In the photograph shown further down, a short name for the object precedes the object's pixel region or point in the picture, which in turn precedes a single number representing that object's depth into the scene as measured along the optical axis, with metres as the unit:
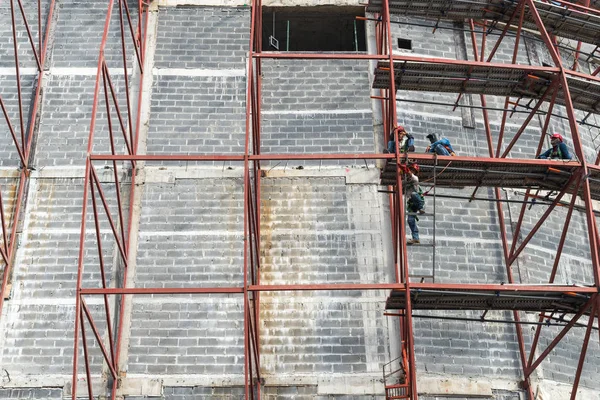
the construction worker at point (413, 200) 15.08
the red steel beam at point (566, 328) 14.40
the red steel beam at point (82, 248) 14.34
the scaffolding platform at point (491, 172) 15.21
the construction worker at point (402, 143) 15.87
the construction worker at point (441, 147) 16.03
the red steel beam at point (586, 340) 14.24
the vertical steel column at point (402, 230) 13.59
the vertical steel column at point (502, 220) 16.52
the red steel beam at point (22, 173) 17.19
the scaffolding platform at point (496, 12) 18.42
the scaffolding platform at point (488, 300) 14.46
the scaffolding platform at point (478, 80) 16.52
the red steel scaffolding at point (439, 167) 14.46
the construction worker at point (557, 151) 16.03
